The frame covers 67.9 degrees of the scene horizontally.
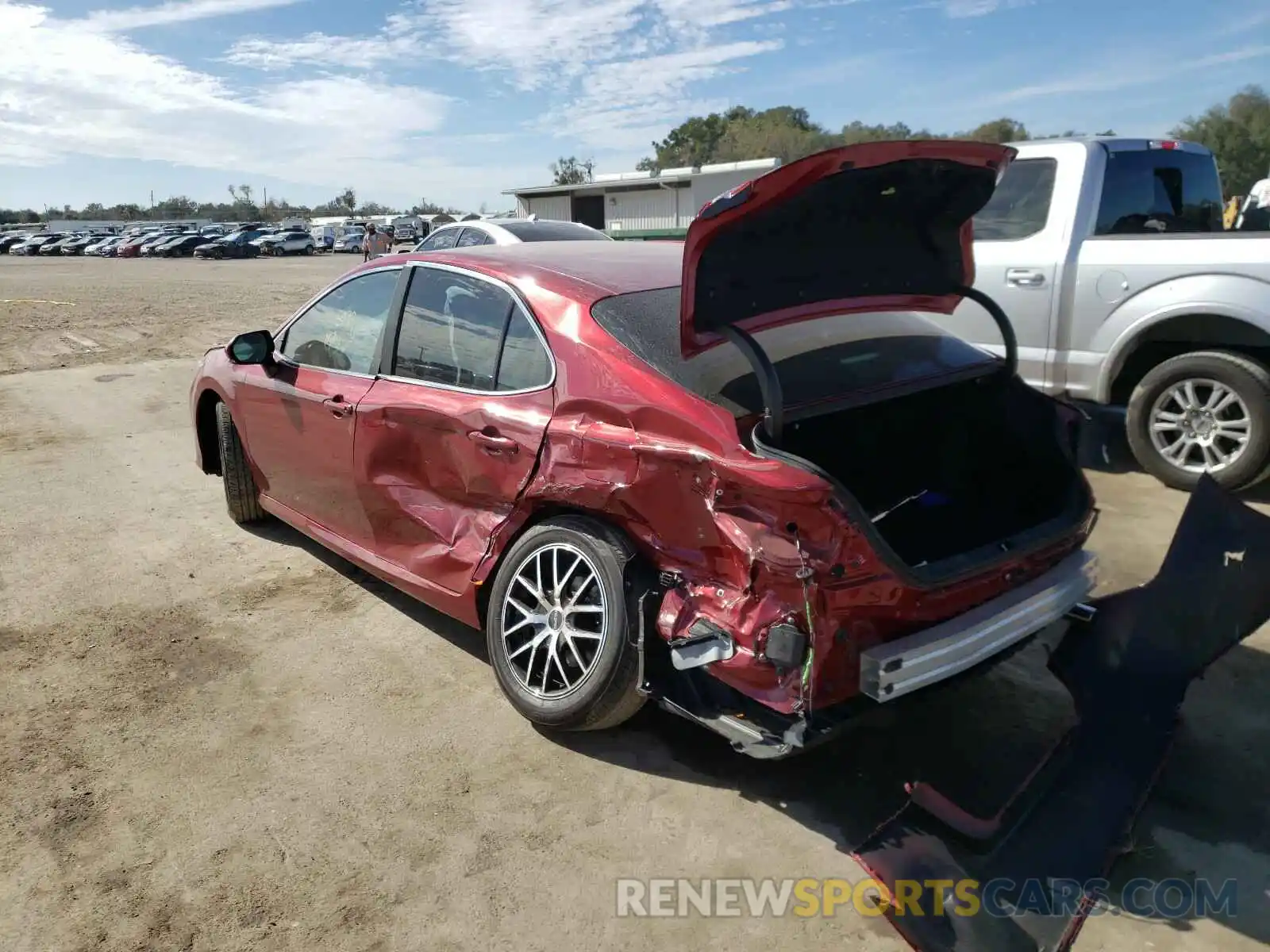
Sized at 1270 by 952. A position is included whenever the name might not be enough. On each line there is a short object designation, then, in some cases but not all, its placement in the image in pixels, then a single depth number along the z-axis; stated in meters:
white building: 34.72
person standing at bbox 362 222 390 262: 26.67
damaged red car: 2.74
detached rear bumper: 2.54
